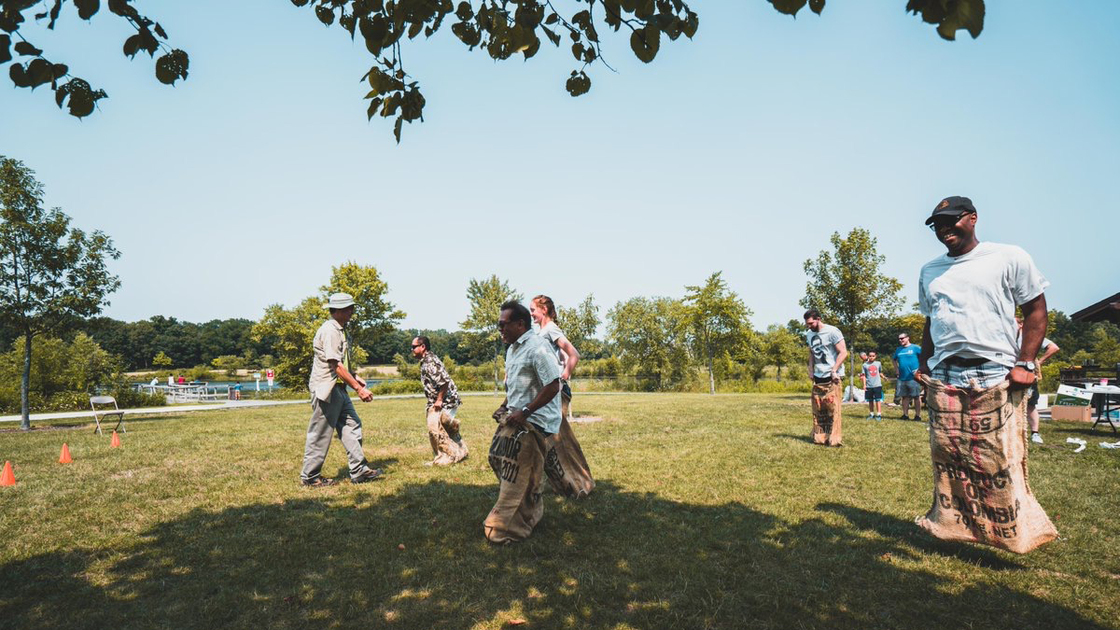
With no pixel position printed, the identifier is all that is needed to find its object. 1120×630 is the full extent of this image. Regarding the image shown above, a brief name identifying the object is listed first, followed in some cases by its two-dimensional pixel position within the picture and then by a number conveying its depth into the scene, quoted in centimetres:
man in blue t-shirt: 1364
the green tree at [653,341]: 5322
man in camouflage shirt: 834
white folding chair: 1310
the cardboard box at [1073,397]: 1332
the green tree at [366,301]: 4394
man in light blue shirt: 490
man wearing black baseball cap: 384
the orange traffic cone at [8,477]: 747
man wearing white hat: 700
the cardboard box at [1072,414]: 1362
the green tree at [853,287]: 2477
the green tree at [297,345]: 5069
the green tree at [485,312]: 4716
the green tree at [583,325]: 5747
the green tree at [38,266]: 1512
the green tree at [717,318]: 3841
